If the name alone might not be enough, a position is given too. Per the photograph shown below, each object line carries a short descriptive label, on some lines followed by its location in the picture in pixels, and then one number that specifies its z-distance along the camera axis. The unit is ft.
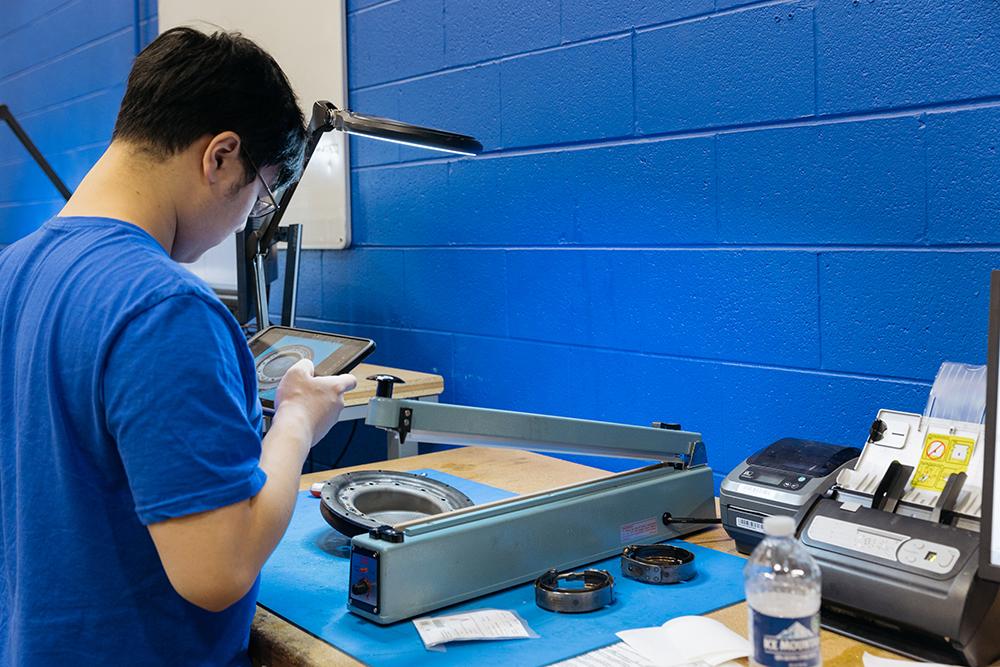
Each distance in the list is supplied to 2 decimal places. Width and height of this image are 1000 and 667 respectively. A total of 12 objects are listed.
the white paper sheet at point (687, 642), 3.36
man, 2.83
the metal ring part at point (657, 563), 4.18
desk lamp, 5.08
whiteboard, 9.05
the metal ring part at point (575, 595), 3.85
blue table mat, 3.49
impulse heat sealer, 3.72
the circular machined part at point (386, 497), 4.49
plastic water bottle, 2.77
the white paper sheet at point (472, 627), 3.58
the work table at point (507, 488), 3.49
